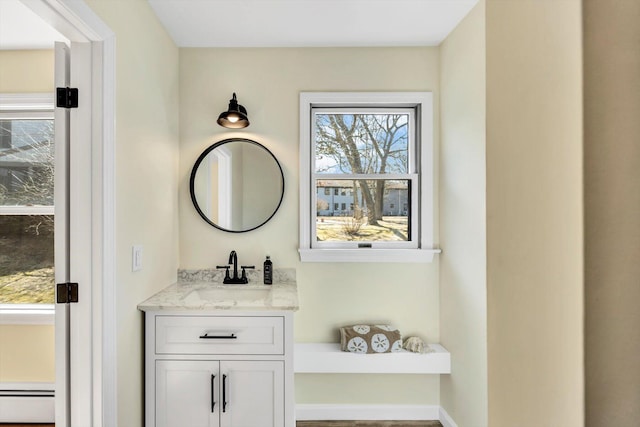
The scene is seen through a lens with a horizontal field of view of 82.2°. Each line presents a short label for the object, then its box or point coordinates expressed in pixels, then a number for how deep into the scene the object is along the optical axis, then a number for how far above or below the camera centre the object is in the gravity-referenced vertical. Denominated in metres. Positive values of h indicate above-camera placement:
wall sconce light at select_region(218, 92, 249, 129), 2.31 +0.62
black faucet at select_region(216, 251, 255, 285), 2.42 -0.41
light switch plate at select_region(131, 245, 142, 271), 1.78 -0.21
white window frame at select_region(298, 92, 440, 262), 2.51 +0.23
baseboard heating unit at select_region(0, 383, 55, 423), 2.35 -1.23
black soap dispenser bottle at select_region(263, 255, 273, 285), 2.42 -0.38
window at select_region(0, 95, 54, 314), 2.42 +0.05
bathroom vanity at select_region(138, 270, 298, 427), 1.82 -0.75
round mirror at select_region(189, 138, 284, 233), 2.52 +0.20
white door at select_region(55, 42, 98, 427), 1.48 -0.11
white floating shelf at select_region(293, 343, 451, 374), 2.28 -0.93
